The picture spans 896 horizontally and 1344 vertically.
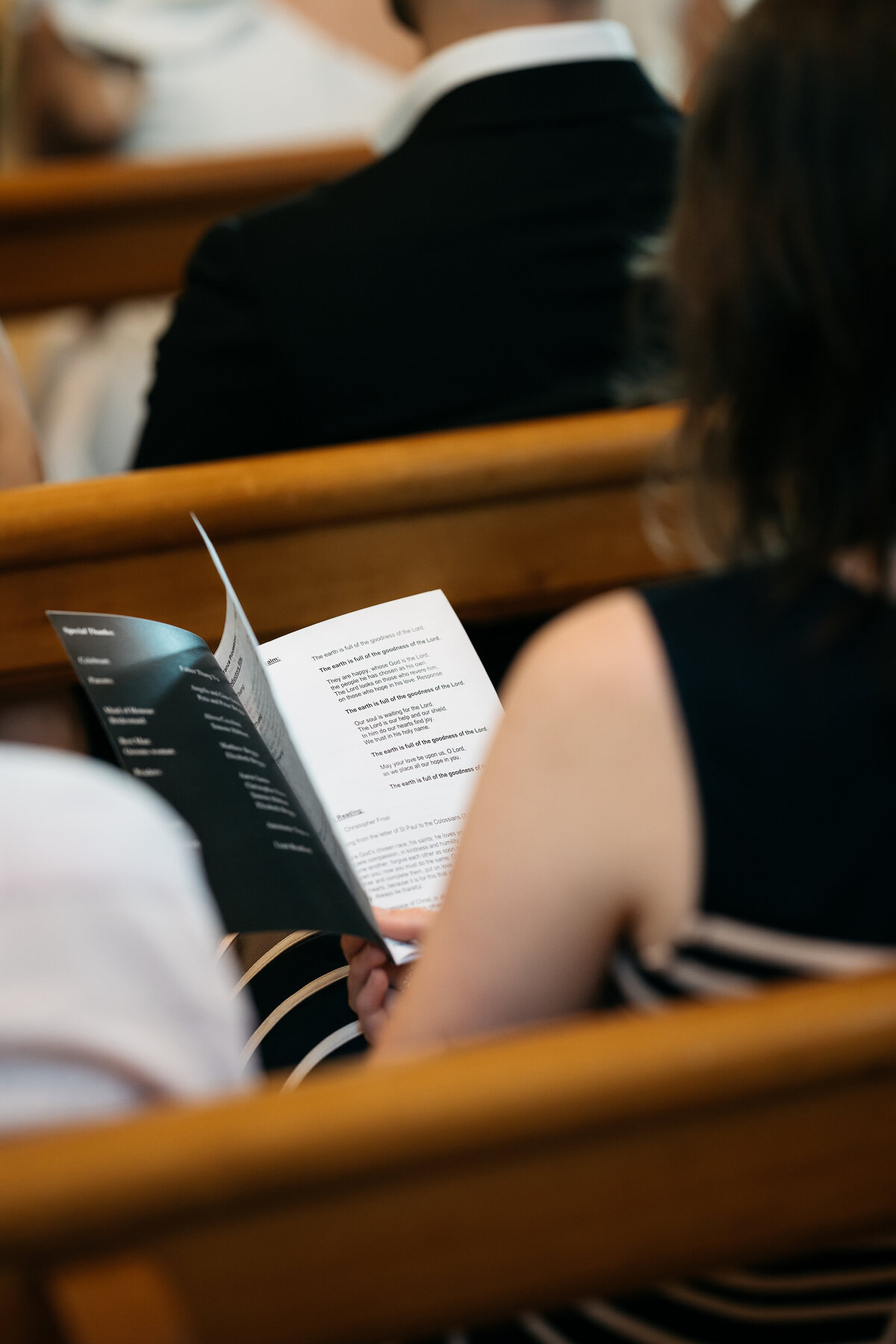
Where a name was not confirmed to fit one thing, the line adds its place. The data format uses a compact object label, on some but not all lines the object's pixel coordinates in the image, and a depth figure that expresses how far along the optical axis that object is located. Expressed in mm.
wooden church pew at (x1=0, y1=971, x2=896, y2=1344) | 2897
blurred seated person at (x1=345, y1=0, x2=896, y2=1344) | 3300
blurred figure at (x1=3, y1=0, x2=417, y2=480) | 6168
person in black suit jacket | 3938
